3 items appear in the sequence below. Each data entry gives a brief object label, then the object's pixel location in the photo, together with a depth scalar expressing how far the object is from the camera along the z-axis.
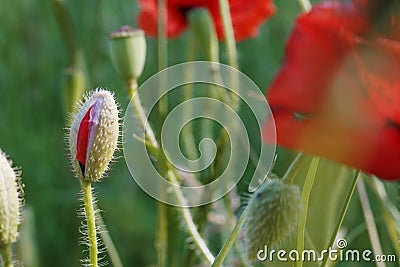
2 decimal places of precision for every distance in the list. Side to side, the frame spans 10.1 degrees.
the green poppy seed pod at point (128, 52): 0.62
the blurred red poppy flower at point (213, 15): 0.71
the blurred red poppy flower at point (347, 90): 0.53
